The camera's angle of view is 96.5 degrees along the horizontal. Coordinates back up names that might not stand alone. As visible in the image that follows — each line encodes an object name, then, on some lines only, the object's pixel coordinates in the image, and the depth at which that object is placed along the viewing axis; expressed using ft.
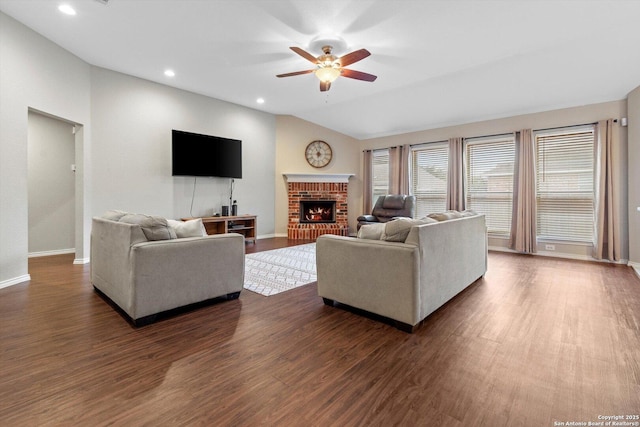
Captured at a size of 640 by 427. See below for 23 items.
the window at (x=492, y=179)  17.83
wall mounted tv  17.02
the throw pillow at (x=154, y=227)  7.66
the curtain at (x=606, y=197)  14.34
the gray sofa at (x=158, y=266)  7.22
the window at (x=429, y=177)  20.47
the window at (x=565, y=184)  15.48
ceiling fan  10.95
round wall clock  23.49
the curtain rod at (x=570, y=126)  14.94
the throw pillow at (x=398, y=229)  7.36
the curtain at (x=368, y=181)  23.91
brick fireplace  22.49
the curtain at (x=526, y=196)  16.58
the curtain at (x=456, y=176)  19.07
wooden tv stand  18.41
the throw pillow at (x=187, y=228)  8.57
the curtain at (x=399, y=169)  21.80
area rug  10.47
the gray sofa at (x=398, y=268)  6.91
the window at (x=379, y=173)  23.61
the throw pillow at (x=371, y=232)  7.95
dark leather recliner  19.99
